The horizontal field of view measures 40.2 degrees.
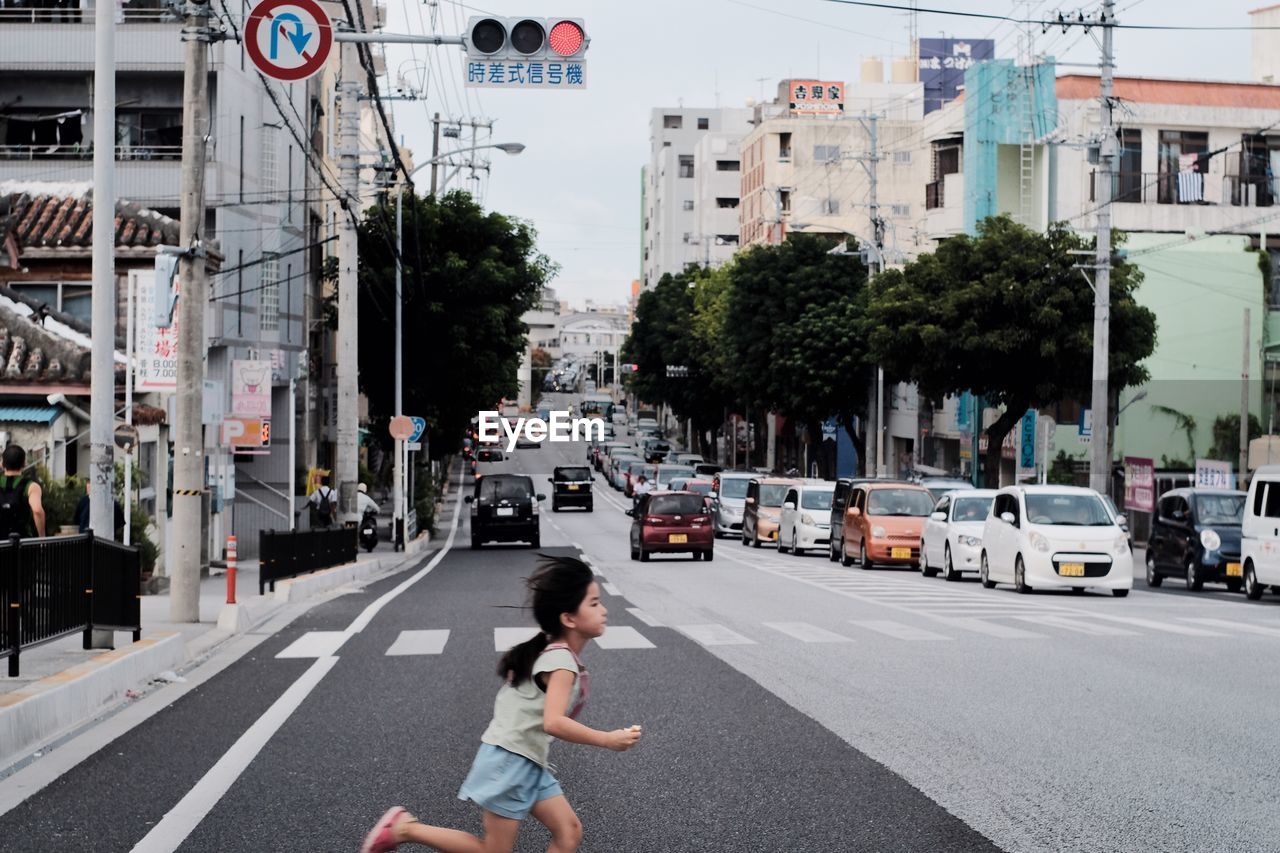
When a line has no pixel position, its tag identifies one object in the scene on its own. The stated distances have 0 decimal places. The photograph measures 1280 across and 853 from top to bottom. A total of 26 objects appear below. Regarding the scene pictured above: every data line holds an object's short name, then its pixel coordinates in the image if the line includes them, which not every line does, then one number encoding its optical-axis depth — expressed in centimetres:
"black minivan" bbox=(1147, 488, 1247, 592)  3044
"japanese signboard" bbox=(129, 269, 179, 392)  2477
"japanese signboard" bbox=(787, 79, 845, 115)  11488
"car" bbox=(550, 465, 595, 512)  7819
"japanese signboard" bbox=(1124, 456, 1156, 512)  4088
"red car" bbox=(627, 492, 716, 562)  3922
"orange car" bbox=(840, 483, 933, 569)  3725
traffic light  1642
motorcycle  4431
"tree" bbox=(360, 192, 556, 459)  5825
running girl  614
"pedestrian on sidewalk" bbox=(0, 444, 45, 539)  1650
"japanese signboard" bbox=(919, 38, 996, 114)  11455
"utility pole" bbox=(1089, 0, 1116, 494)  4031
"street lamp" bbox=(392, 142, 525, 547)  4634
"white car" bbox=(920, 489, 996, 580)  3225
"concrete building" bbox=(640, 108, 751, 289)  15512
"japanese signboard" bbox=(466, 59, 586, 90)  1639
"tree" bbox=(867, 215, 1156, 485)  4997
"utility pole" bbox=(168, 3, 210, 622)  1991
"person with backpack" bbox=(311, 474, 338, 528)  3881
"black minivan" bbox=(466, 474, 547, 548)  4803
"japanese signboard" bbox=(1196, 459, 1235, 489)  3950
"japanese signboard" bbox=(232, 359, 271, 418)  3284
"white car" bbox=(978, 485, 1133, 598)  2739
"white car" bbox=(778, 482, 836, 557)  4491
